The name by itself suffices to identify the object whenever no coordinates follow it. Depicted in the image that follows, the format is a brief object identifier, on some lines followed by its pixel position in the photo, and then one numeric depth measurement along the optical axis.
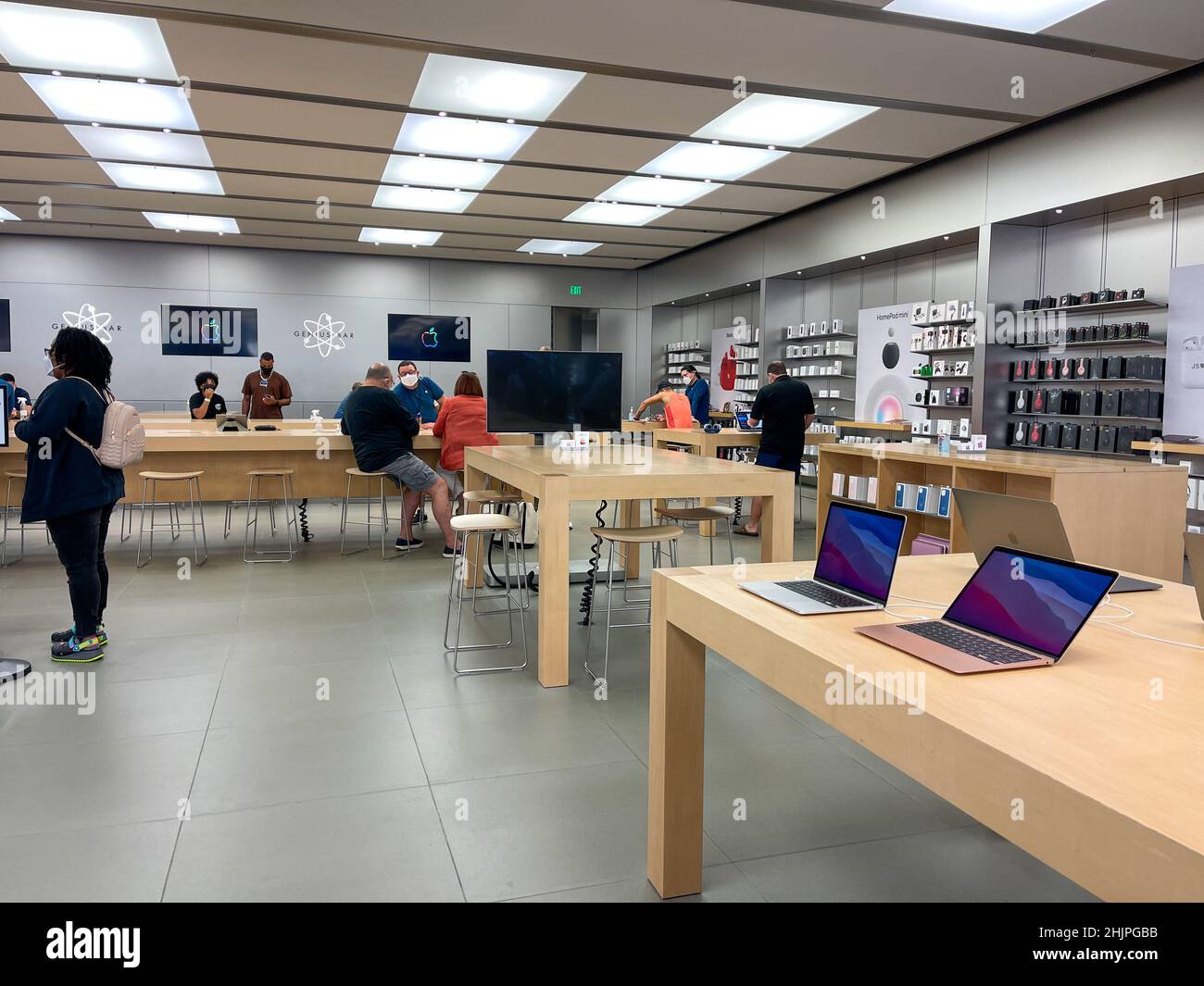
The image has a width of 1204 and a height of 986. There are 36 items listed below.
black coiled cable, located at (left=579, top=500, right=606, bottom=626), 4.81
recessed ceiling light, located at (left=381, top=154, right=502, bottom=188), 8.70
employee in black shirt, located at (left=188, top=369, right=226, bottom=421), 9.47
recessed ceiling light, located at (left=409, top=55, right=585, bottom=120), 6.22
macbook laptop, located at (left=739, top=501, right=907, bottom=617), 1.92
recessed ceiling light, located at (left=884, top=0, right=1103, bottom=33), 5.21
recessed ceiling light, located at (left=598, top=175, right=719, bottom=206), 9.53
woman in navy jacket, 3.87
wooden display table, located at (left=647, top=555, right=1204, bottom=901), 1.01
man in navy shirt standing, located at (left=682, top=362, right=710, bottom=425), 10.54
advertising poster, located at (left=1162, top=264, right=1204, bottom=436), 6.64
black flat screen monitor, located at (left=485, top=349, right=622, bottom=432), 5.33
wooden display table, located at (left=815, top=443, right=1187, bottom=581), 4.63
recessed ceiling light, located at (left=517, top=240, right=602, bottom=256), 13.17
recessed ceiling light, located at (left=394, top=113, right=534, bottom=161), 7.50
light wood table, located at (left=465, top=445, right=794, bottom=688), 3.87
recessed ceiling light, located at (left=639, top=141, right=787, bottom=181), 8.24
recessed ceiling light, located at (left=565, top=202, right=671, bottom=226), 10.73
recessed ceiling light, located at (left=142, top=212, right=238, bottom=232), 11.49
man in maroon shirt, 11.14
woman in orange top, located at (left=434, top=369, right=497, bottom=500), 6.64
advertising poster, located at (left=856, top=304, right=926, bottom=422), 9.94
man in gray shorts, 6.34
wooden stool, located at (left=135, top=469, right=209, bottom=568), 6.52
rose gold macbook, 1.51
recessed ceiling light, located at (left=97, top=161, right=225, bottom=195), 9.09
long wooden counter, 6.82
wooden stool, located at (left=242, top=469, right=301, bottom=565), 6.78
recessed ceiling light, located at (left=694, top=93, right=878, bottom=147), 6.99
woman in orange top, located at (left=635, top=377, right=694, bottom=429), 9.17
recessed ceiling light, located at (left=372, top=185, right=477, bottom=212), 9.94
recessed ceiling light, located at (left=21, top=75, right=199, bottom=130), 6.57
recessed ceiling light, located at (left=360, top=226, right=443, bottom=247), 12.44
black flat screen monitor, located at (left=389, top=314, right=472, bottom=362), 14.38
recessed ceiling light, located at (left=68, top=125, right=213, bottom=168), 7.81
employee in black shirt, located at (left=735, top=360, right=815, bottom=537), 7.66
